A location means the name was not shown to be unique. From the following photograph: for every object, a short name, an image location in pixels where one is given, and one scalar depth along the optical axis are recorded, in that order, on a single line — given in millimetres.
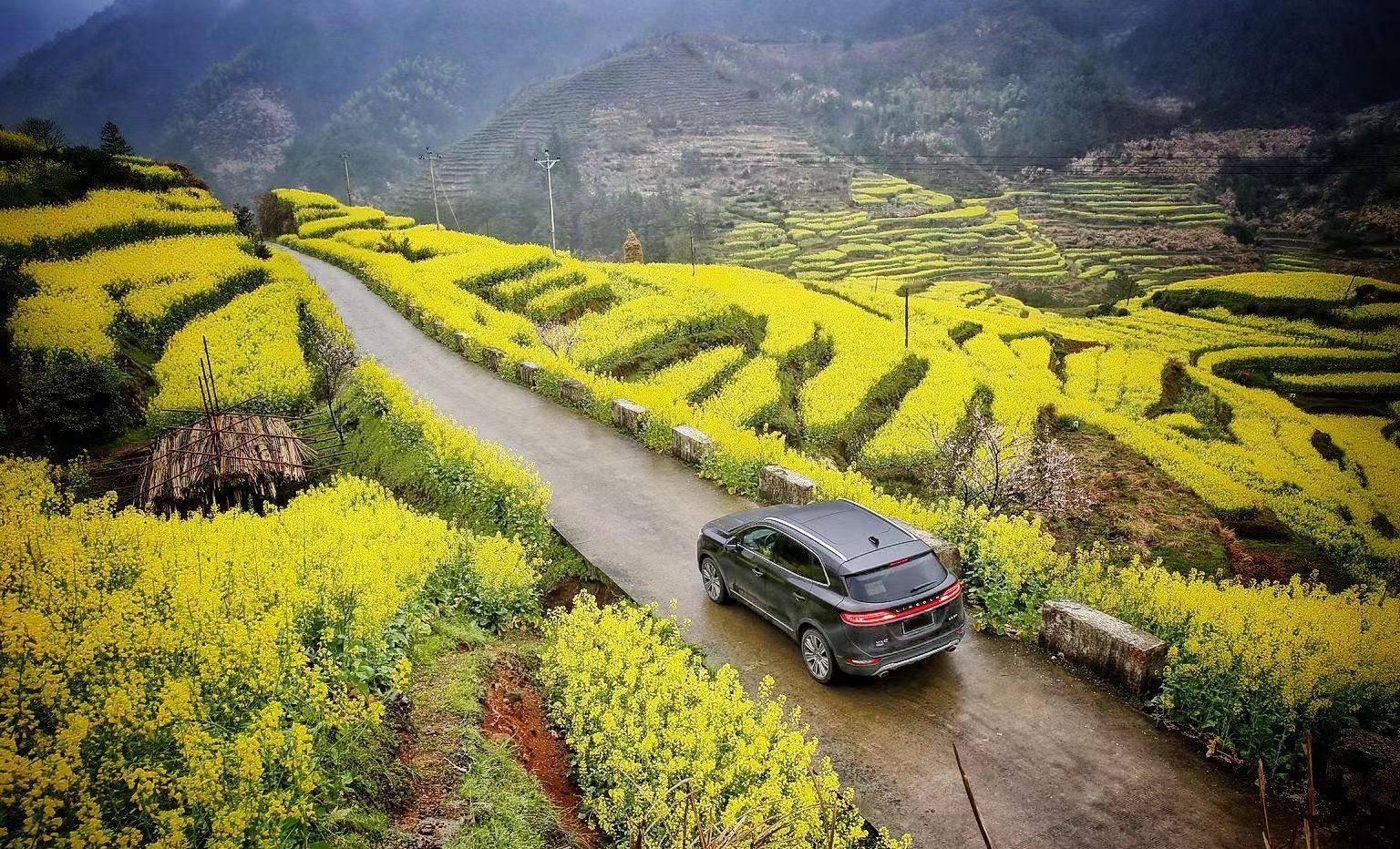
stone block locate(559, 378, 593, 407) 18047
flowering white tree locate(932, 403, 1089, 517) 15047
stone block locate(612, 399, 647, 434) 16000
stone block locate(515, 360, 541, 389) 19922
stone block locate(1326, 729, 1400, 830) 5711
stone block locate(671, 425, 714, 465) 14055
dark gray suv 7617
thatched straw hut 12116
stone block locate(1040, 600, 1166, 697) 7465
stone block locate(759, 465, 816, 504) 11859
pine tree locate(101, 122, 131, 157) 38438
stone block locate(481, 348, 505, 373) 21603
